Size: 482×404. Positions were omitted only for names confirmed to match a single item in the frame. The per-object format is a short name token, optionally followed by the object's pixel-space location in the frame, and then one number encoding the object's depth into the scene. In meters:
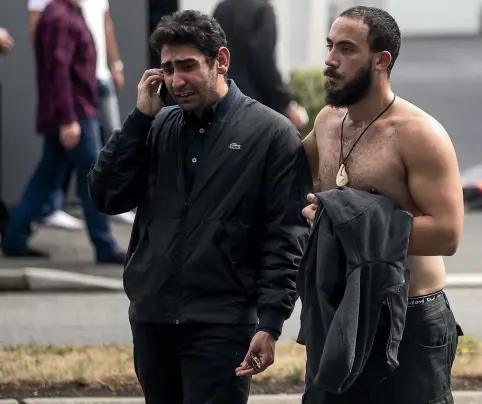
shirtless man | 7.11
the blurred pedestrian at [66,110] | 16.55
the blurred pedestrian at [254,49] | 15.48
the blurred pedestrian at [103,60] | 17.98
